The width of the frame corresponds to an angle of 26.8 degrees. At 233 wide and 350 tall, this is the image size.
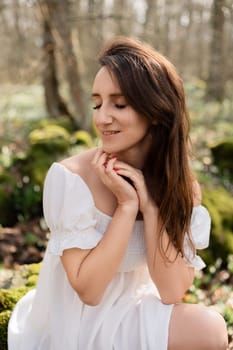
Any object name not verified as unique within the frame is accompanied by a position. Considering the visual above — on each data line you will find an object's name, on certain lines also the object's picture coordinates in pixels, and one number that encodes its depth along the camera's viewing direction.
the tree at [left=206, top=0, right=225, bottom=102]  11.83
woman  1.97
